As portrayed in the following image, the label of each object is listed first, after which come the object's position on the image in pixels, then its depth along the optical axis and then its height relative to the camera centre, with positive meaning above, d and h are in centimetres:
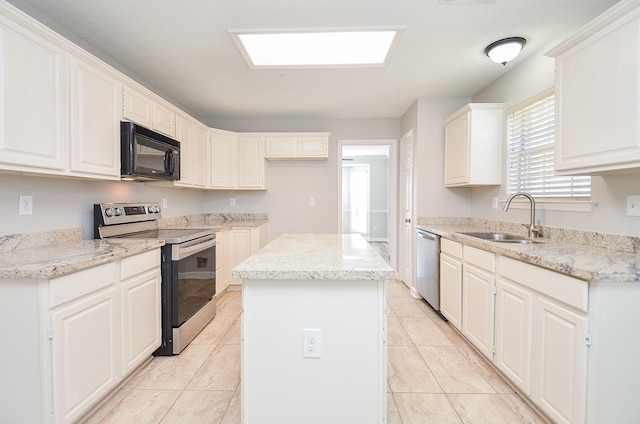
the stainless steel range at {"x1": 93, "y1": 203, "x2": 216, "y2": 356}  220 -52
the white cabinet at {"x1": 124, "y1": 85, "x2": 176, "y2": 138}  219 +81
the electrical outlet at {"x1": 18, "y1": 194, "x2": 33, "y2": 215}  170 -1
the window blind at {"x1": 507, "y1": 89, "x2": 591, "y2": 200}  212 +46
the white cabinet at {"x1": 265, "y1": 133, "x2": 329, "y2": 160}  403 +86
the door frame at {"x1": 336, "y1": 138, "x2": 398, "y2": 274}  428 +42
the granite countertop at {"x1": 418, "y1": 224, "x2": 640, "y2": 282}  120 -27
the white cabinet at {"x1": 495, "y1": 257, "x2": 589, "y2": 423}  129 -70
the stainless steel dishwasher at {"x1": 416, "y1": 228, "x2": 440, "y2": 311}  290 -68
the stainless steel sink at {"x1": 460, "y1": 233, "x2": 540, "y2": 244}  246 -28
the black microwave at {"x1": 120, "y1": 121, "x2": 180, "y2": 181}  211 +41
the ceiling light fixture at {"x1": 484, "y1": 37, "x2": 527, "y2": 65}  217 +124
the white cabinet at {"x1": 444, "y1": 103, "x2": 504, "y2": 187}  281 +64
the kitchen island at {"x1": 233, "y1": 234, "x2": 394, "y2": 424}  130 -66
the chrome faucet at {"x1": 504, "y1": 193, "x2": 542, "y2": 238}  224 -16
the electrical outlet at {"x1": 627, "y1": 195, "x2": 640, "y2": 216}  159 +1
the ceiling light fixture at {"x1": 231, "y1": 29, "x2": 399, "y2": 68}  211 +128
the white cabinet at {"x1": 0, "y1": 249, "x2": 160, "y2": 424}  129 -71
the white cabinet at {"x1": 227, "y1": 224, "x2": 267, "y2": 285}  368 -51
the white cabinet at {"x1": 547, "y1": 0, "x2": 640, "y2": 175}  132 +59
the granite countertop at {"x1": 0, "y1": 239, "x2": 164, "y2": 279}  126 -28
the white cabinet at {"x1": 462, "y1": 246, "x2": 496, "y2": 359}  199 -70
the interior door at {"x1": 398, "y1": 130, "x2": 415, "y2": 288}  376 -9
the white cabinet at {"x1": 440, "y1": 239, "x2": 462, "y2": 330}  246 -70
